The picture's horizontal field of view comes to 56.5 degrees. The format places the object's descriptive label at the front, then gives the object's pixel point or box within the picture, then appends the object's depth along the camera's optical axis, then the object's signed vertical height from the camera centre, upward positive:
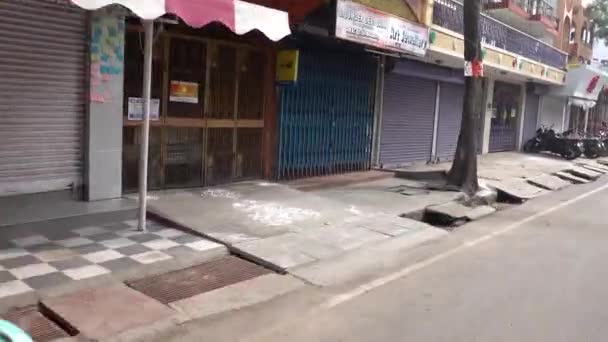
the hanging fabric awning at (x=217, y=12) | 5.46 +1.01
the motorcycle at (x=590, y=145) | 21.83 -0.63
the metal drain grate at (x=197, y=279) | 5.06 -1.63
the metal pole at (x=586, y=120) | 30.60 +0.45
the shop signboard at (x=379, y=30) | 9.70 +1.66
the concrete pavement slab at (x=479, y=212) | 9.35 -1.53
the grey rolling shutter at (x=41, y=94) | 6.20 +0.08
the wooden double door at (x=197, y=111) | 8.09 -0.03
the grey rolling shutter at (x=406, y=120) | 13.84 -0.01
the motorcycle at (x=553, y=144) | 20.59 -0.67
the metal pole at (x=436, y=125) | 15.98 -0.12
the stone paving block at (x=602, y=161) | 20.59 -1.19
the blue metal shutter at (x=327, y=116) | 10.59 -0.02
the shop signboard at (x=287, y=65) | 9.80 +0.84
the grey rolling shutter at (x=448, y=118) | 16.45 +0.10
